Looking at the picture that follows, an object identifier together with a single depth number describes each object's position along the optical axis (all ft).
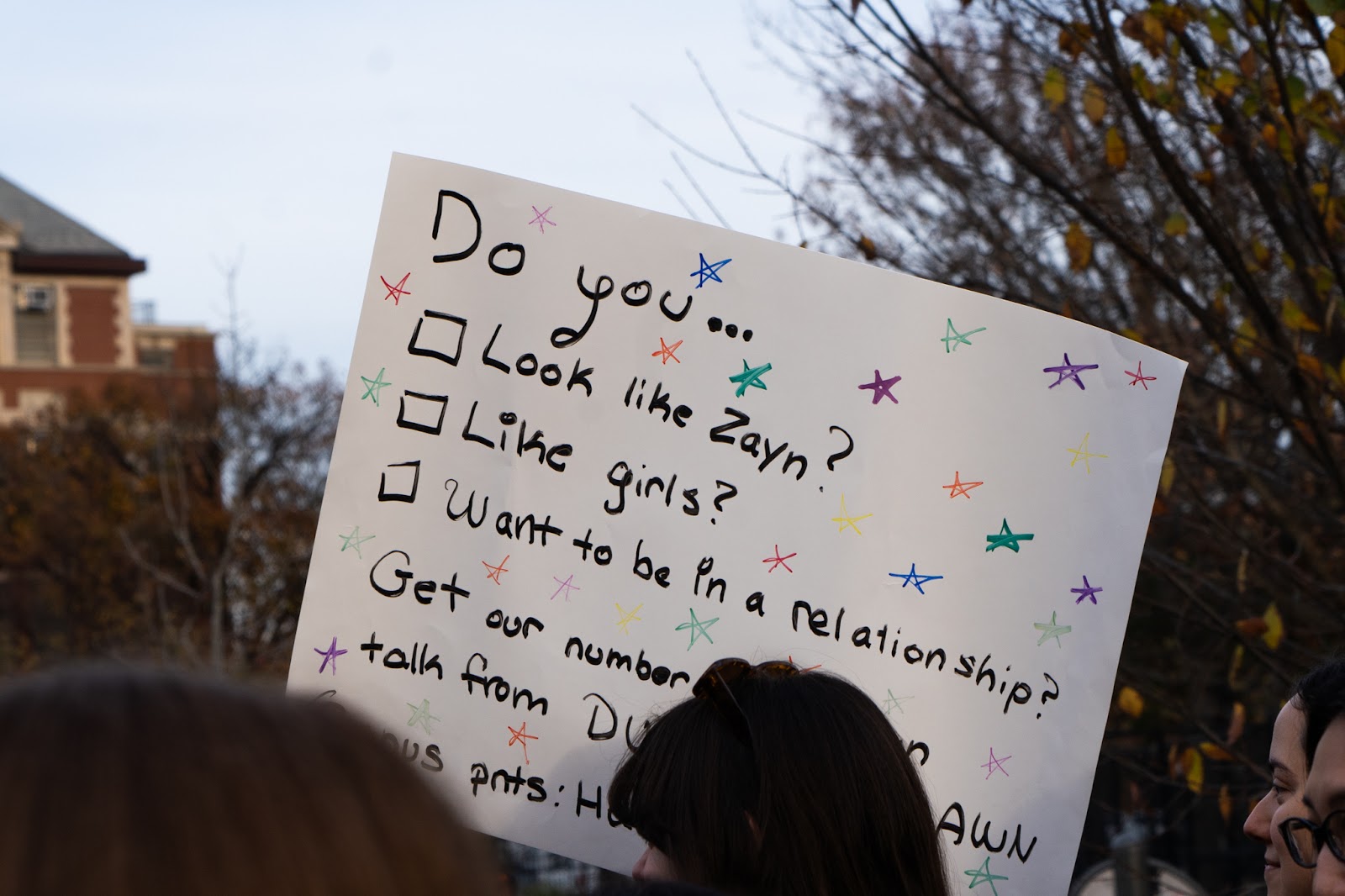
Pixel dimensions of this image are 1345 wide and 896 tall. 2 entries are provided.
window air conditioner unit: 153.79
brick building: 149.07
